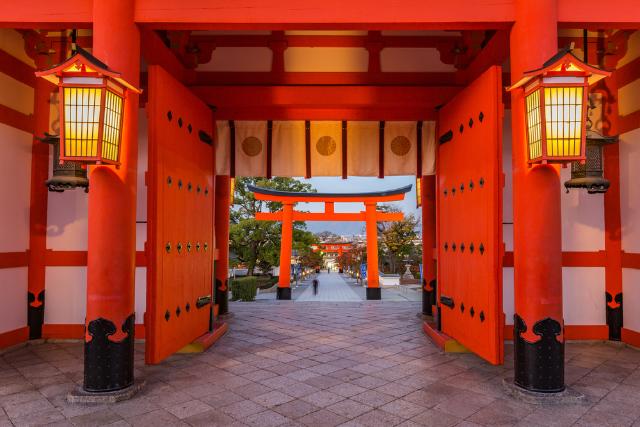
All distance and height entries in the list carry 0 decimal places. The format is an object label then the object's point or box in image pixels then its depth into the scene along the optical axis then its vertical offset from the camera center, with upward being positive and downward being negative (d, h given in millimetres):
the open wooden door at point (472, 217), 4145 +143
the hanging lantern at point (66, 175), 4945 +691
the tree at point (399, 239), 27703 -728
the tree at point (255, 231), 20672 -120
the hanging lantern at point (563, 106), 3277 +1022
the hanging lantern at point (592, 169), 4805 +744
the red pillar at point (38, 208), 5664 +304
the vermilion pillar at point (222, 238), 7641 -181
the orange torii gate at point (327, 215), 13773 +614
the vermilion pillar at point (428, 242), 7738 -272
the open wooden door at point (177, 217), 4152 +143
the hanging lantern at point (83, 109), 3234 +993
